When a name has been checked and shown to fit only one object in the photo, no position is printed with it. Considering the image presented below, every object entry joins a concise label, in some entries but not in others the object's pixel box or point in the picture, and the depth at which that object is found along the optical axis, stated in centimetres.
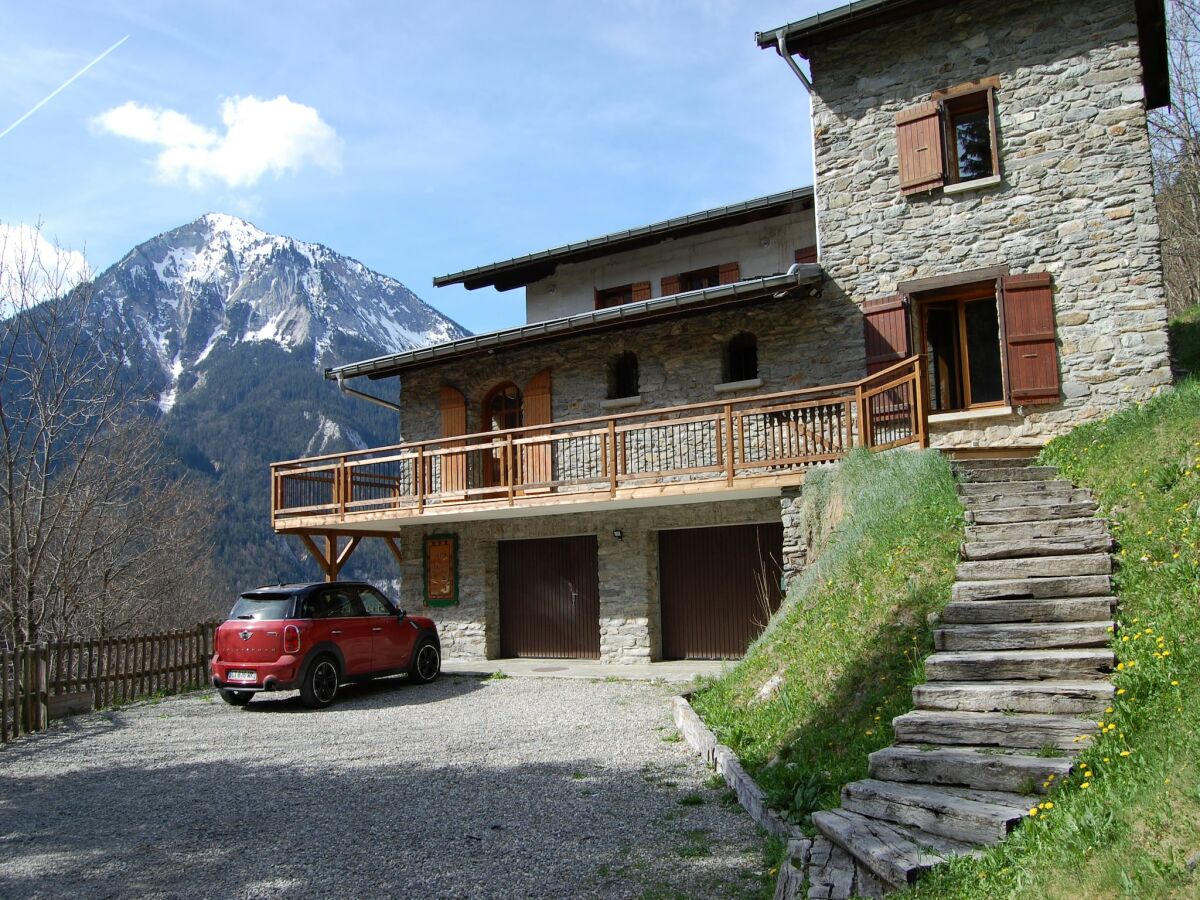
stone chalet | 1185
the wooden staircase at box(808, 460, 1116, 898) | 391
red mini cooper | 1031
